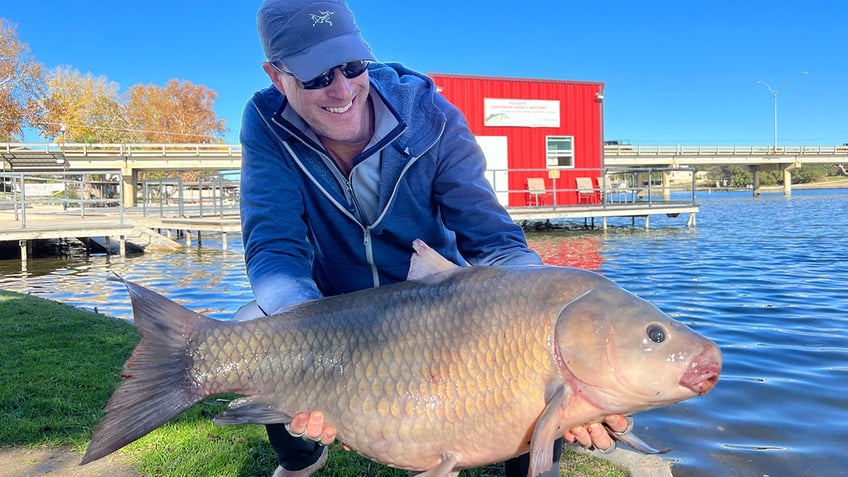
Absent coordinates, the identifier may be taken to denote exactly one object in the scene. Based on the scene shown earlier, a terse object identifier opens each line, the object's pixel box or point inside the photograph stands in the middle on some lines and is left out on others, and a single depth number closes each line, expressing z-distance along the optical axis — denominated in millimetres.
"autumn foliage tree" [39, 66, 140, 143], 55688
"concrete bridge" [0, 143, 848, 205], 37169
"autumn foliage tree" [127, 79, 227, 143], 67188
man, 2566
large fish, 1851
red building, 23391
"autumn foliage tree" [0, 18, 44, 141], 35812
